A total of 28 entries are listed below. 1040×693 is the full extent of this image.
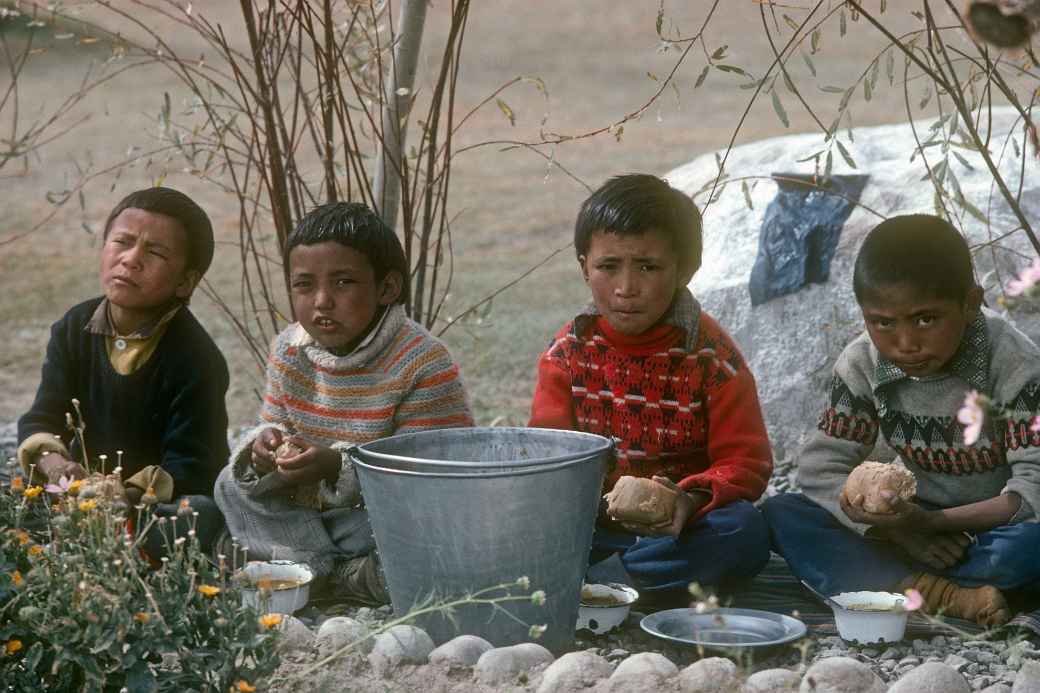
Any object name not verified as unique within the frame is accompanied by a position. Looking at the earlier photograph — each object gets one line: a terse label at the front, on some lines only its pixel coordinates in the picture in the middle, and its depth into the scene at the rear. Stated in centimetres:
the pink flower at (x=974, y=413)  382
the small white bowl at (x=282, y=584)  587
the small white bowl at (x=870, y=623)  555
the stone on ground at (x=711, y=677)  470
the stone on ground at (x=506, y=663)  489
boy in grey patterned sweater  587
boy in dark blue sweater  669
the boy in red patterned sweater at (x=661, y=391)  610
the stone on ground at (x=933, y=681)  462
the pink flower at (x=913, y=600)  456
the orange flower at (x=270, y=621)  424
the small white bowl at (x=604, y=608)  580
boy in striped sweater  629
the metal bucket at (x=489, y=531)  518
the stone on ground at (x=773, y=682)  468
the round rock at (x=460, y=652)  505
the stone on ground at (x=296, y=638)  514
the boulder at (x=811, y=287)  870
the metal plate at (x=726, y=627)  549
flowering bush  405
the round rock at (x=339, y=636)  509
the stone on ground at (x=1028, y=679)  466
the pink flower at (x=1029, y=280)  389
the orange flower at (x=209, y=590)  415
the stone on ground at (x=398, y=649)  500
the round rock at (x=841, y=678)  467
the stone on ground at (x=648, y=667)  473
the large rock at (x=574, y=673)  471
